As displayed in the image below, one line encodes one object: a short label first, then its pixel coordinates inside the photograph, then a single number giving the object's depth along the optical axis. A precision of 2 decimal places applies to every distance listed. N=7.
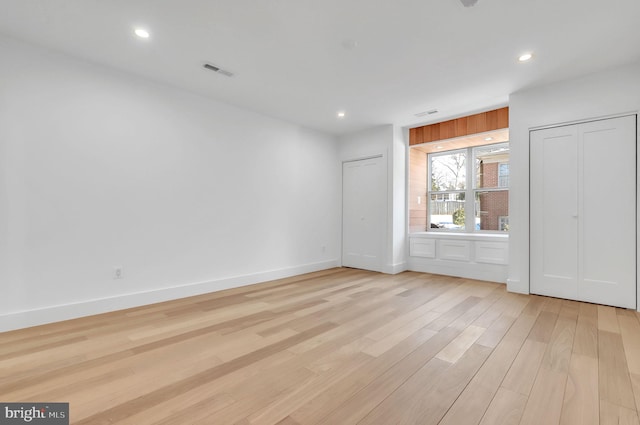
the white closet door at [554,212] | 3.51
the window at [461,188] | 4.97
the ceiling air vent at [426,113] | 4.53
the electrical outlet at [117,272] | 3.17
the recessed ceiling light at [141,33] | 2.54
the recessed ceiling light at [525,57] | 2.93
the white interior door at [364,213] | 5.34
